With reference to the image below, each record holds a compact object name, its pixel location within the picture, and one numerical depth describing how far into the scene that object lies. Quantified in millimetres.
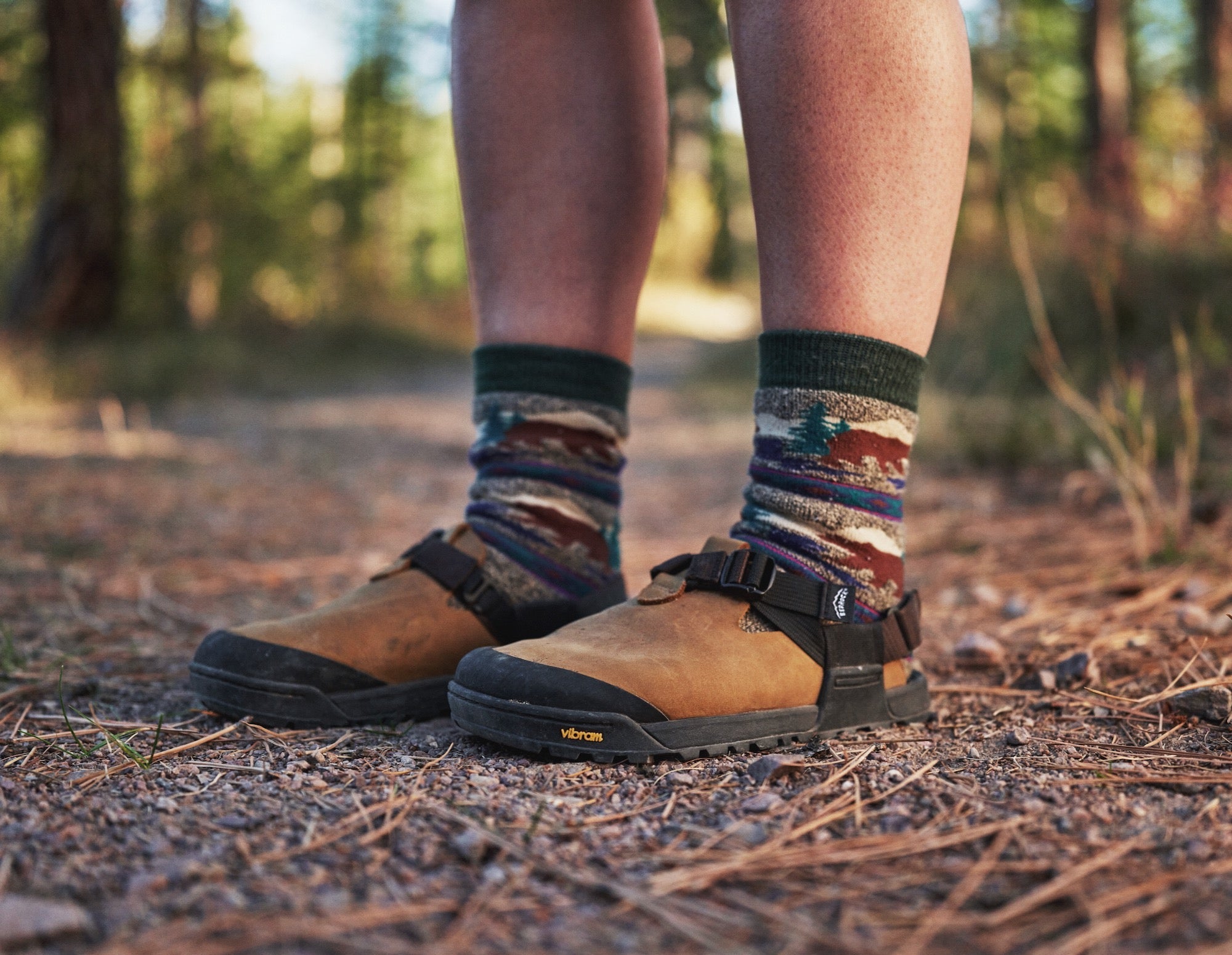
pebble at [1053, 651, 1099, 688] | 1111
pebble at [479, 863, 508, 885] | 646
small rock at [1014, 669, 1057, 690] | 1110
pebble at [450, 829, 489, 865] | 679
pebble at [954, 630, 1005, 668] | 1236
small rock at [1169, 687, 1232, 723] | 944
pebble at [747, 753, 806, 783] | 843
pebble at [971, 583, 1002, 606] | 1574
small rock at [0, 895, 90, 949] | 555
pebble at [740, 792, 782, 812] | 771
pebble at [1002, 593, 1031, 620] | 1470
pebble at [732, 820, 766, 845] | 709
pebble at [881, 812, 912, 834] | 726
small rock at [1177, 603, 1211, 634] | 1251
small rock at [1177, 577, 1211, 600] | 1386
